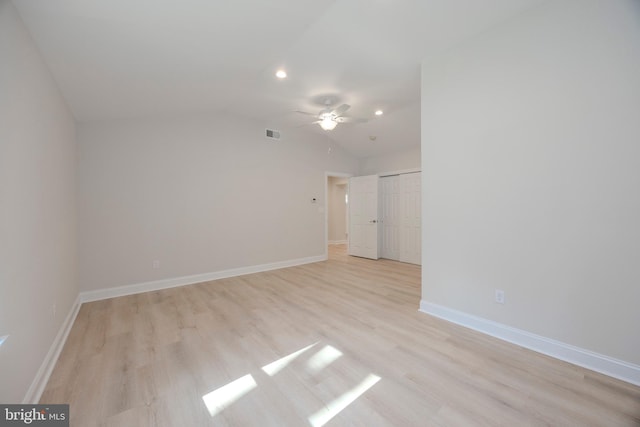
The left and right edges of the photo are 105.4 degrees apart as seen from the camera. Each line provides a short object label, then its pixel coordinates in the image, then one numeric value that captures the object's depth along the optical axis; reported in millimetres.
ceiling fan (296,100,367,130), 3739
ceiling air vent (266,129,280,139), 5023
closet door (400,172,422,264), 5582
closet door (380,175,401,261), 6062
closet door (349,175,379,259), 6246
